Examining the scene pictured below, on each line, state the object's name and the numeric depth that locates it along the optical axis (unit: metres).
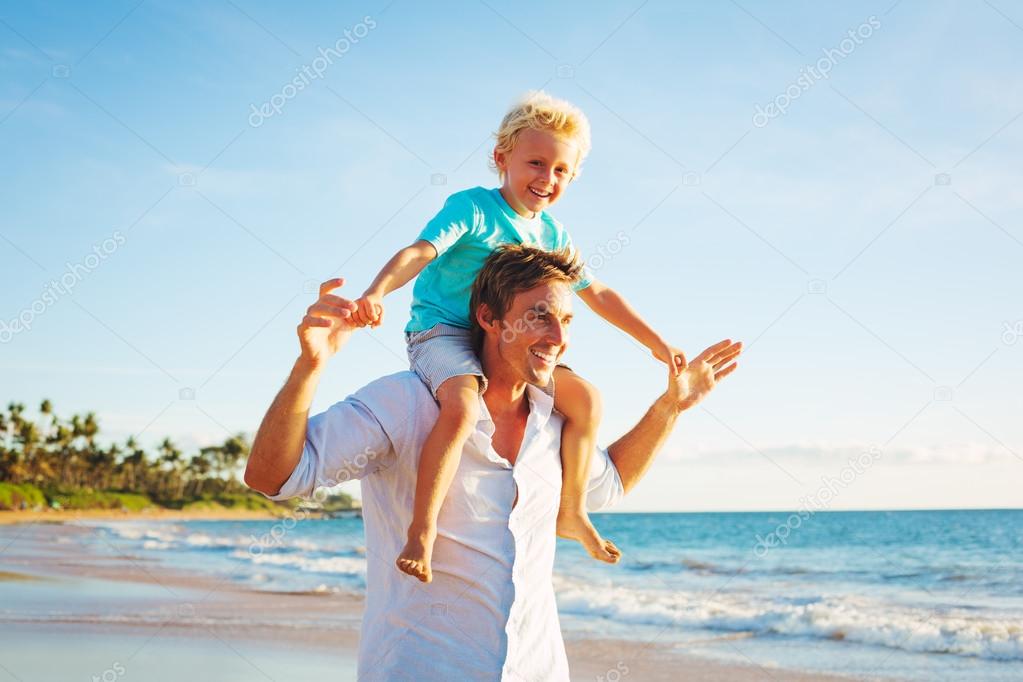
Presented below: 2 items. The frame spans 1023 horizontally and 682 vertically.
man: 2.43
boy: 2.60
